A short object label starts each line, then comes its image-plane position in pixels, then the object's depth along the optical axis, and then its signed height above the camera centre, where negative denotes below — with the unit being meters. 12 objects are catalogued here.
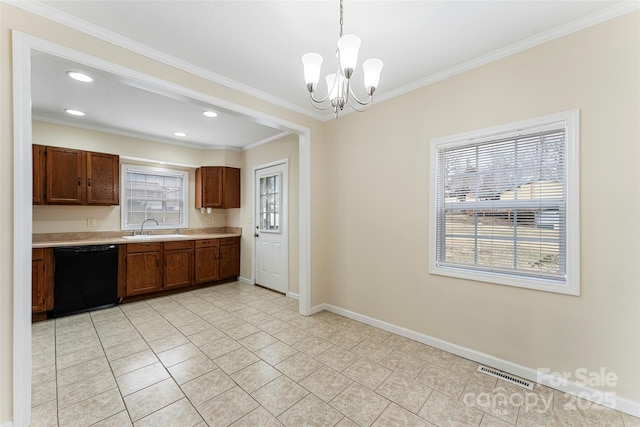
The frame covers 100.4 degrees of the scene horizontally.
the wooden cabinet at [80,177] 3.61 +0.50
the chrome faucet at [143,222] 4.70 -0.17
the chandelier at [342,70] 1.47 +0.89
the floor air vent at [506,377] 2.08 -1.33
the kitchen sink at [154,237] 4.29 -0.41
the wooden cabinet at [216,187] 5.11 +0.49
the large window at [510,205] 2.03 +0.08
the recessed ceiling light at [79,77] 2.57 +1.34
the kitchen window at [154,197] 4.58 +0.29
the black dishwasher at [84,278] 3.41 -0.89
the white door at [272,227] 4.46 -0.26
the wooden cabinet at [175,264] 4.01 -0.86
